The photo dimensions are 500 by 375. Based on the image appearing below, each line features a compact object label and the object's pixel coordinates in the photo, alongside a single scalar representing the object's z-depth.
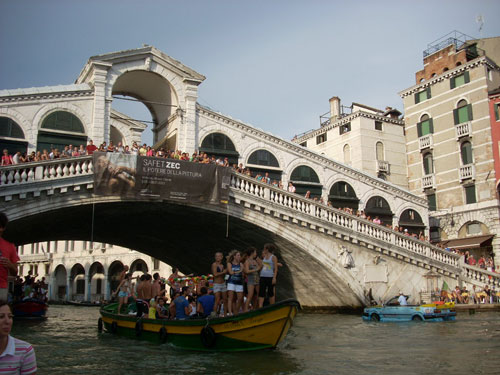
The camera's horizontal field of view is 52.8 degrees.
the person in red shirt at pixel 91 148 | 19.68
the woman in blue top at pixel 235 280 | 11.23
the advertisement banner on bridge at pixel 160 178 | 19.02
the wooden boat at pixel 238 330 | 10.52
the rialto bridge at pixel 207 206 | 19.56
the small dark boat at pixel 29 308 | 22.45
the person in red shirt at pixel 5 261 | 5.92
